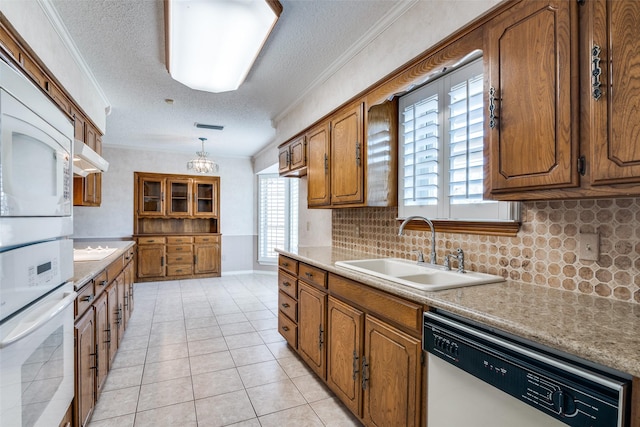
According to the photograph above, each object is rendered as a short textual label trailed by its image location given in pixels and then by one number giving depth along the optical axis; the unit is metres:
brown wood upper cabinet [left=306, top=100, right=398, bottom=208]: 2.39
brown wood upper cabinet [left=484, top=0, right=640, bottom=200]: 0.99
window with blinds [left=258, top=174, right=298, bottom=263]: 6.39
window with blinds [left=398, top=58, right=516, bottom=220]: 1.80
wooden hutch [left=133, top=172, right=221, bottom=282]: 6.07
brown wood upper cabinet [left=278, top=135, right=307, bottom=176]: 3.44
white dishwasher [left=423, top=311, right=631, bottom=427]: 0.82
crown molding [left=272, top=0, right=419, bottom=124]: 2.01
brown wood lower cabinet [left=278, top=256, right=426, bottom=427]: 1.48
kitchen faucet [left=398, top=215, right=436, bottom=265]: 1.96
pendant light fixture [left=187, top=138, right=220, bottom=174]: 5.14
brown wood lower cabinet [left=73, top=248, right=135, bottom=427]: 1.72
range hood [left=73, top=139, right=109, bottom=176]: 2.07
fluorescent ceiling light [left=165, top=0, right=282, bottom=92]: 1.93
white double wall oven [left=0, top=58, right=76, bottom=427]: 0.92
